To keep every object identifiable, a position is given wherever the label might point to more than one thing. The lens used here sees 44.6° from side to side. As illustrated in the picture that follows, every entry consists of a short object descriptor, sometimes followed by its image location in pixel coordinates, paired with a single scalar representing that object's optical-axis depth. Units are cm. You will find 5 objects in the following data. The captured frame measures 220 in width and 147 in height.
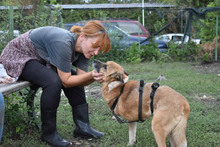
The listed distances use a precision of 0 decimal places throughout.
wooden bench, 261
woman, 320
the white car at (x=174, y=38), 1223
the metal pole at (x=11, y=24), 591
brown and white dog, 293
